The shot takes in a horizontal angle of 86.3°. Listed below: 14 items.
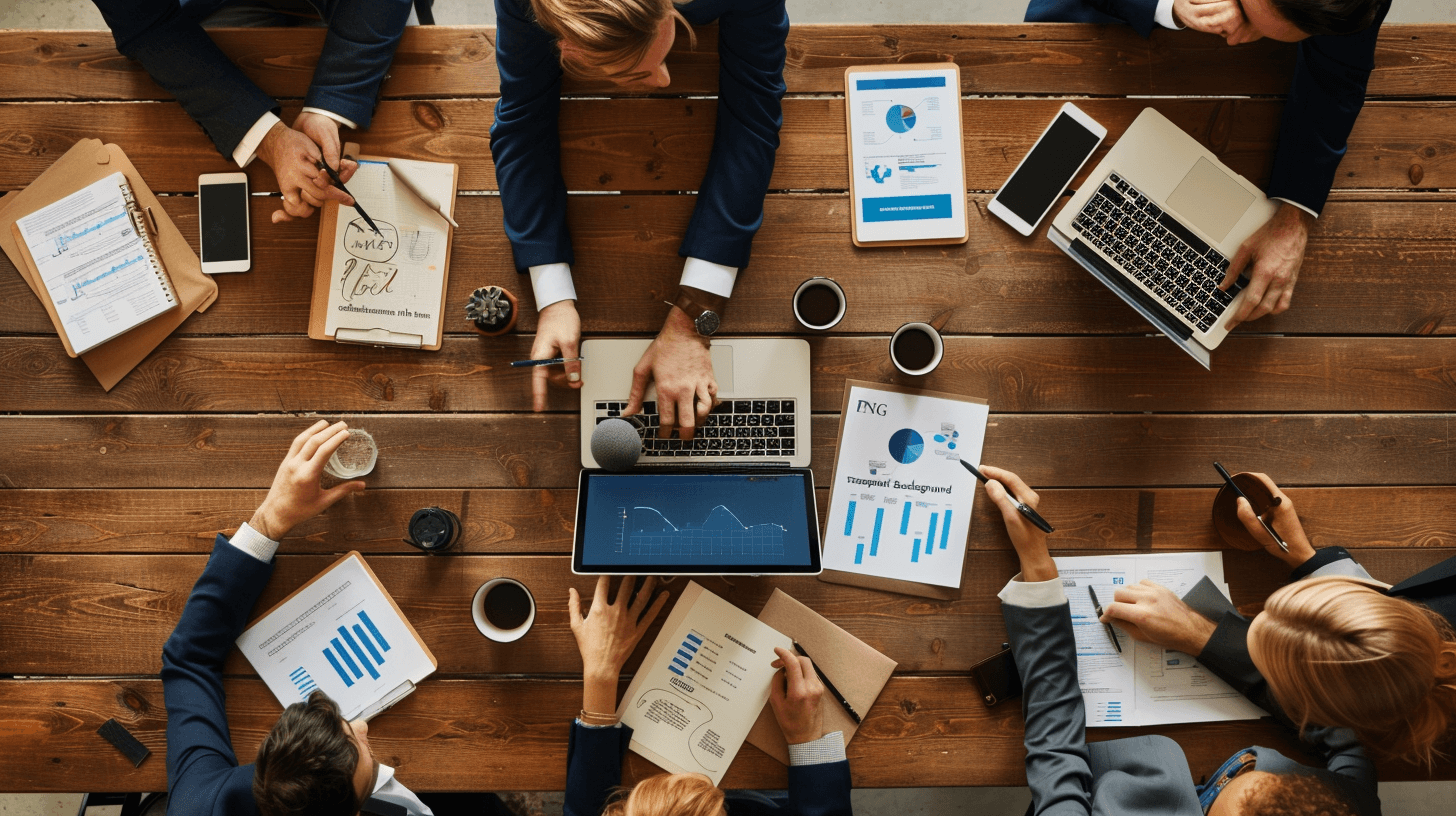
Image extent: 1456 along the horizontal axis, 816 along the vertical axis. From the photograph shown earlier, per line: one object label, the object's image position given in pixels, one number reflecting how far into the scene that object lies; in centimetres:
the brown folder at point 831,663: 153
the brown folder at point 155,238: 159
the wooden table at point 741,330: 157
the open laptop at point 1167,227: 153
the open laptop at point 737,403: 151
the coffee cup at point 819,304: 156
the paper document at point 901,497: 155
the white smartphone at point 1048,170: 160
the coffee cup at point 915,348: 154
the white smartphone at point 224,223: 160
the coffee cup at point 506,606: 155
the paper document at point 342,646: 153
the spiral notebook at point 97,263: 157
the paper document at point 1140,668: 153
